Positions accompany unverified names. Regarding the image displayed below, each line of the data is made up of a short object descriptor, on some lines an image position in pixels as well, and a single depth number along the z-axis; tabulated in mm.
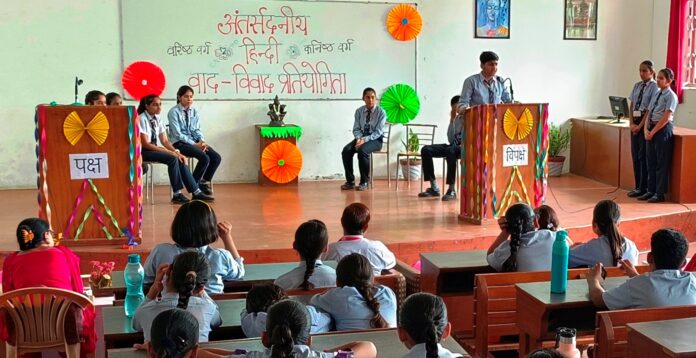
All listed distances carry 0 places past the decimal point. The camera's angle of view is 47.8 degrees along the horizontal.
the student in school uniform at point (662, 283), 3045
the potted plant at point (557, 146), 9695
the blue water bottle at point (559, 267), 3293
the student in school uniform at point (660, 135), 7566
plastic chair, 3375
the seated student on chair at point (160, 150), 7191
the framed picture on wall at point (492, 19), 9469
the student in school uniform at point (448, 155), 7738
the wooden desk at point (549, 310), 3229
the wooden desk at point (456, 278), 4090
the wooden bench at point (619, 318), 2805
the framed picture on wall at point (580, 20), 9750
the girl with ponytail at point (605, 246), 3852
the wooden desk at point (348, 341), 2562
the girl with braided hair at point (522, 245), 3922
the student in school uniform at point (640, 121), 7809
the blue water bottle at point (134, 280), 3289
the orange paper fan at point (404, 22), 9172
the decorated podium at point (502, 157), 6461
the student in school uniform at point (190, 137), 7598
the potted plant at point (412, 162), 9172
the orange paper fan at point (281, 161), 8617
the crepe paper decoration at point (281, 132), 8625
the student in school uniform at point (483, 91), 7023
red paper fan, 8477
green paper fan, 9234
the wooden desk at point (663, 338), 2475
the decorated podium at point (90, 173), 5461
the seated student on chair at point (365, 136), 8414
